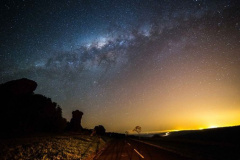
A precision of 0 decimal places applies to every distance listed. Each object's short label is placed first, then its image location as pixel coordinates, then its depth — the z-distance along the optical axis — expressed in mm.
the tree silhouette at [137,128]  85157
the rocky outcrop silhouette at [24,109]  26117
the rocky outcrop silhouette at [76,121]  63250
